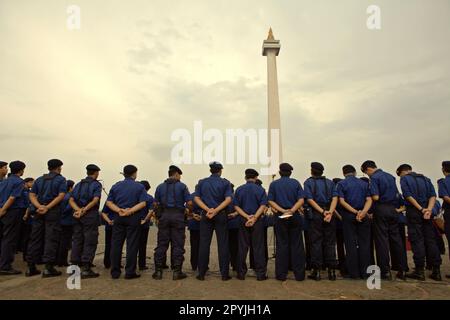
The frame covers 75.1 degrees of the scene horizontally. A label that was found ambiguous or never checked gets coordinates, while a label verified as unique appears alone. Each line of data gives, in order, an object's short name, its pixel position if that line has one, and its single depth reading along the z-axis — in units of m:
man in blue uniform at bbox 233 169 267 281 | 5.80
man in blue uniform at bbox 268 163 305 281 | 5.68
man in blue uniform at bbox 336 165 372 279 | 5.79
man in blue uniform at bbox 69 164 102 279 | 6.00
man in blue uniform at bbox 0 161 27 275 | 6.19
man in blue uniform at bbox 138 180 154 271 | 6.89
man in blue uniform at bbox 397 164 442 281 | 5.79
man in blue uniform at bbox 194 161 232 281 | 5.88
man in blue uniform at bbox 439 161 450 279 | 6.03
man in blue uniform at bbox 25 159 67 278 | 5.99
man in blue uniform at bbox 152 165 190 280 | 5.85
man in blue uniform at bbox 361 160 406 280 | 5.79
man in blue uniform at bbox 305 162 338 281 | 5.74
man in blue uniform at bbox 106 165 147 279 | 5.83
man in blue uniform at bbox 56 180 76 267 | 7.21
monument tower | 32.81
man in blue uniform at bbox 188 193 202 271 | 6.99
